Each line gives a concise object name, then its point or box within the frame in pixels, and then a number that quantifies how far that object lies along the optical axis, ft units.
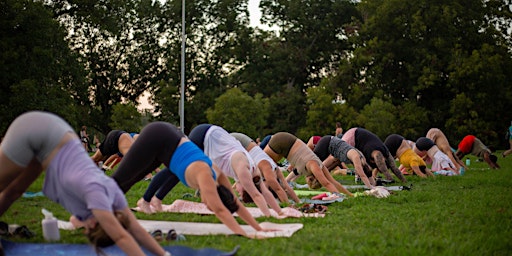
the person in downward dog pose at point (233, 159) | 26.40
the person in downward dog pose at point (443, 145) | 62.64
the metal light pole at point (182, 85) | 99.03
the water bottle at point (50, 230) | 20.76
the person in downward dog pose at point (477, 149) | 65.10
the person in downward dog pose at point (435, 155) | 59.47
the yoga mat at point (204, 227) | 22.32
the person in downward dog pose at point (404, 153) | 52.31
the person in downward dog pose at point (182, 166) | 20.20
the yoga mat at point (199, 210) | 27.58
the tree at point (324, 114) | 135.23
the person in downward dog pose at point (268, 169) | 30.35
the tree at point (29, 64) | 95.71
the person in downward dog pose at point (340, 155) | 40.65
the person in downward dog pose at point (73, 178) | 15.62
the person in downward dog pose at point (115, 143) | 42.01
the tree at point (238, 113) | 130.82
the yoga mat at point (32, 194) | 34.36
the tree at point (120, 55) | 145.89
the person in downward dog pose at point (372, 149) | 44.82
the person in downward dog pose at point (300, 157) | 35.47
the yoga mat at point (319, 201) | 33.42
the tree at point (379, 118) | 126.11
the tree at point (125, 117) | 130.31
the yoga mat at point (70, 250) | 18.33
